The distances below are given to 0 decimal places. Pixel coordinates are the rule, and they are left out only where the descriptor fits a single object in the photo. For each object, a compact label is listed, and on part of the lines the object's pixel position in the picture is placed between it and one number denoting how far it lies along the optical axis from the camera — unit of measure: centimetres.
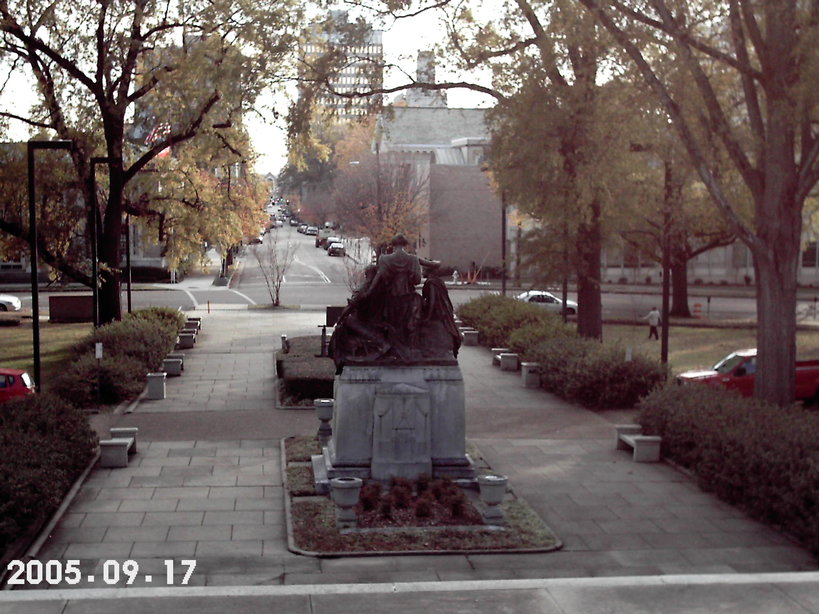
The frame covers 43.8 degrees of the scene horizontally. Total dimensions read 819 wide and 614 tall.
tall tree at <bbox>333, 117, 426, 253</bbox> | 6512
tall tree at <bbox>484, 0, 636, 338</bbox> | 2509
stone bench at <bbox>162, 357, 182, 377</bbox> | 2722
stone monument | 1472
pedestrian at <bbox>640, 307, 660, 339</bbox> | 3659
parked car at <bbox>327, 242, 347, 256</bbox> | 9040
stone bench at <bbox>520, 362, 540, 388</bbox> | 2578
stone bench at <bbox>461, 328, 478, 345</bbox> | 3553
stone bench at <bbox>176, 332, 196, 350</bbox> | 3331
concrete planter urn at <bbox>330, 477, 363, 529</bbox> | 1253
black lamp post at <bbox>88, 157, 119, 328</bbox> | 2770
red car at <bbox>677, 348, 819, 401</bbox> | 2323
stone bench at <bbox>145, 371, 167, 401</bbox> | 2347
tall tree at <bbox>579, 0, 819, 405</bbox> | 1747
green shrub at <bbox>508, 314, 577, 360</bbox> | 2892
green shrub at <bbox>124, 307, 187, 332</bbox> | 3312
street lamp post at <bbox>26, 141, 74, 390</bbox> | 2195
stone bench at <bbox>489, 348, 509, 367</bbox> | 3000
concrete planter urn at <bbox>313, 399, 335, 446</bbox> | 1775
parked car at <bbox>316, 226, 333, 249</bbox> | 10588
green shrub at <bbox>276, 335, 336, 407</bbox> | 2256
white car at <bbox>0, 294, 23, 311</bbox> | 4666
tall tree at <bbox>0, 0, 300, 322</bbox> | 2905
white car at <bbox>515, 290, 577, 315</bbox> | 4625
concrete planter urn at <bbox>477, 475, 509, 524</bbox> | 1274
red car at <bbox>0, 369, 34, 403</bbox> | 2161
